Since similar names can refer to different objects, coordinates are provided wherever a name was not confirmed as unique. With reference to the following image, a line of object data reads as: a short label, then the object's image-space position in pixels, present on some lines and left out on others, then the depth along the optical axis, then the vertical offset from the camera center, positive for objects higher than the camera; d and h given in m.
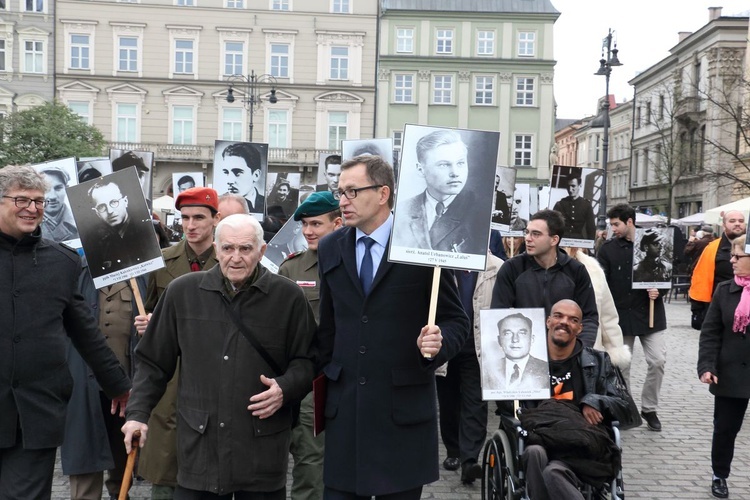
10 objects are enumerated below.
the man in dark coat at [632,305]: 9.16 -0.77
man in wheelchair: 4.97 -1.09
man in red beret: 5.55 -0.15
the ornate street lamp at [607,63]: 25.62 +4.94
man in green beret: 5.80 -0.42
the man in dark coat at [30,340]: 4.26 -0.61
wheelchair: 5.06 -1.45
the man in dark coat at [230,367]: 3.91 -0.66
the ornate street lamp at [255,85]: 52.03 +8.23
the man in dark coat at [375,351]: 3.90 -0.56
